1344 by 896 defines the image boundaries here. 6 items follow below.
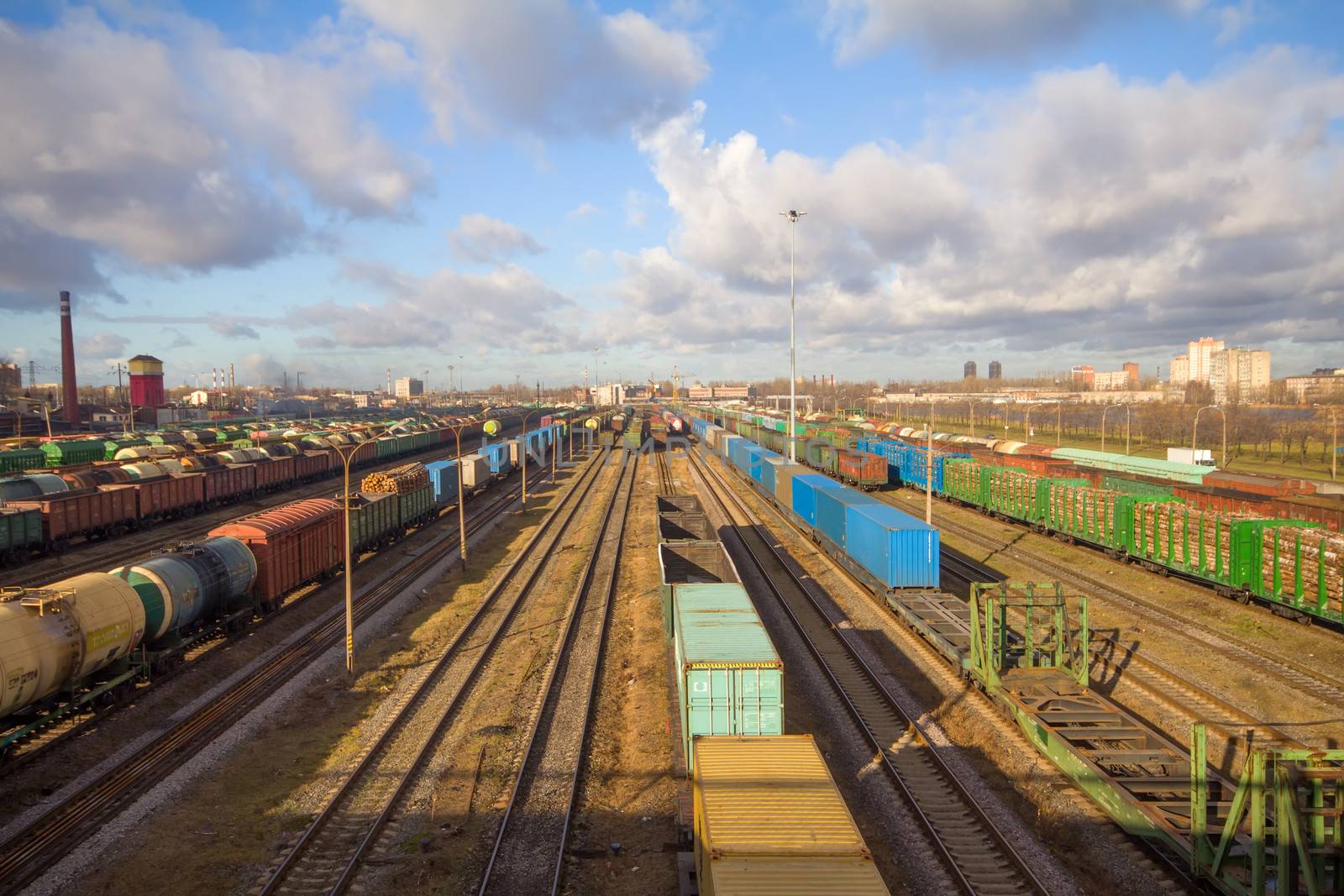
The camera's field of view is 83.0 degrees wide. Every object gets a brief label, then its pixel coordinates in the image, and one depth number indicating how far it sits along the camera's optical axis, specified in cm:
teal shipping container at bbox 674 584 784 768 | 1395
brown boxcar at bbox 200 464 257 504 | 4869
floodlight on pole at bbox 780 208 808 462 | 6097
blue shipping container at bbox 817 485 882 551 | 3150
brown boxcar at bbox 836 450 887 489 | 5612
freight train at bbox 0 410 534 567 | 3484
